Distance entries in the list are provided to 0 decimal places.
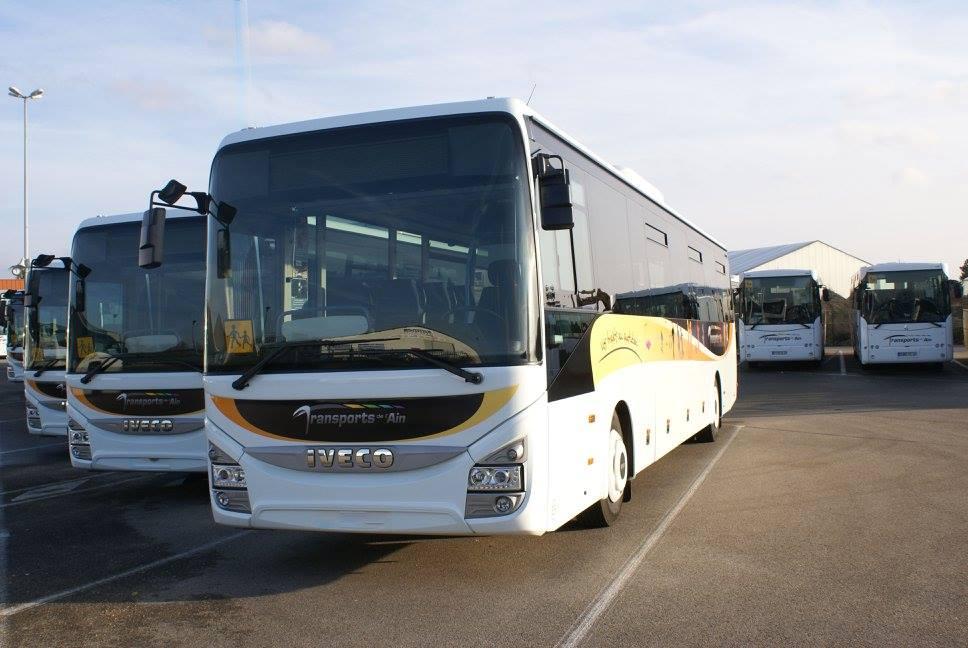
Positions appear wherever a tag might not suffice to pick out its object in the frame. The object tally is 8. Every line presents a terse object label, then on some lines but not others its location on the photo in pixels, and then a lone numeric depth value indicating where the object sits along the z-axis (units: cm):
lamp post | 4397
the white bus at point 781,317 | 2992
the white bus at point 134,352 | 954
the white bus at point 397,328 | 577
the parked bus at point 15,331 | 2012
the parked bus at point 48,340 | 1359
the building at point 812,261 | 6675
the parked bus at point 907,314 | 2648
